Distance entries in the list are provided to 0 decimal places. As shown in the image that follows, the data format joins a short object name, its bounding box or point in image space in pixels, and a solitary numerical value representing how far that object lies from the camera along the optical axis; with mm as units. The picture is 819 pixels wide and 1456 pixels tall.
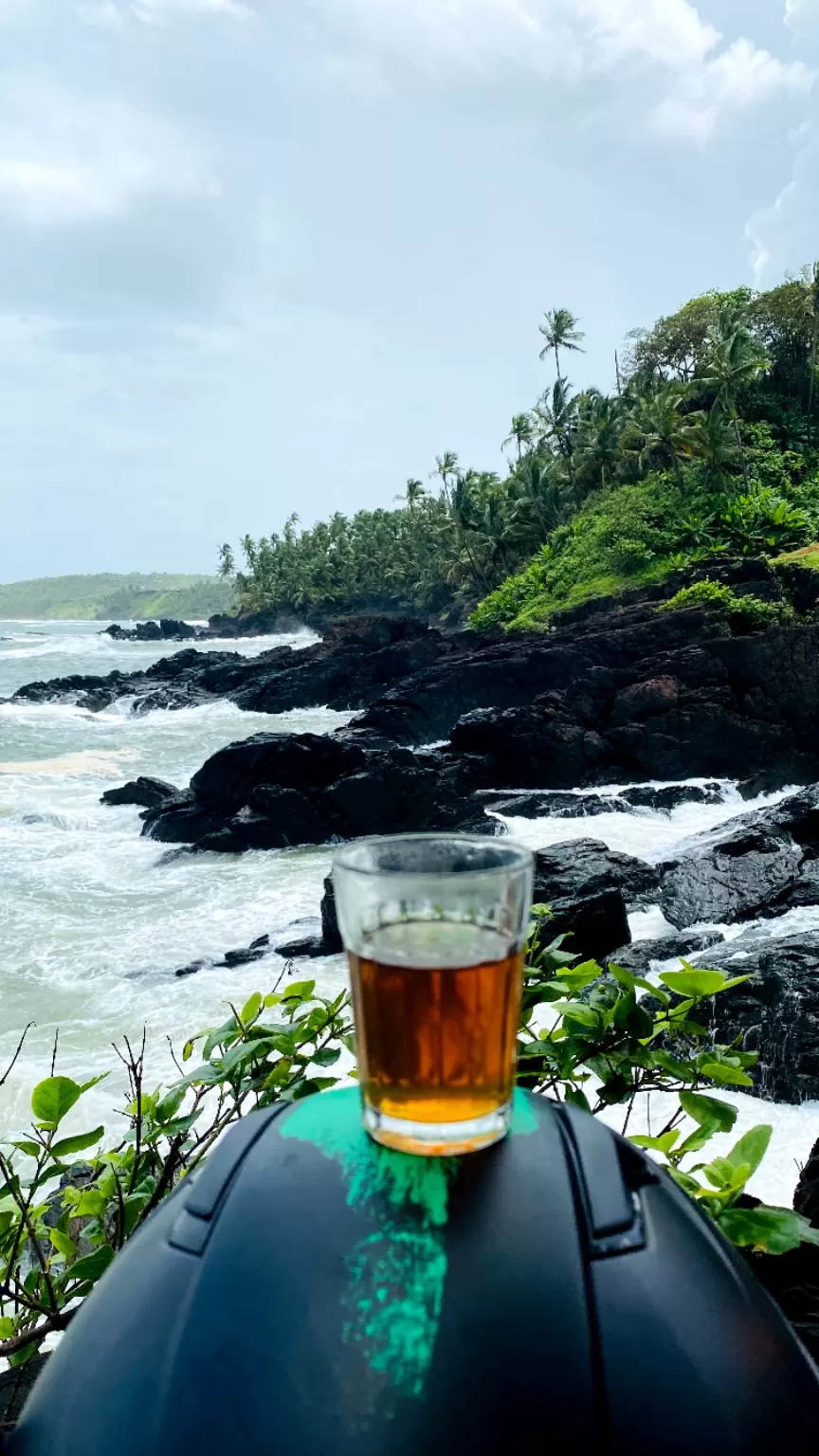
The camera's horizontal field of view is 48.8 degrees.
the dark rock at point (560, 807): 18312
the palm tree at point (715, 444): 34062
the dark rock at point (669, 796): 18609
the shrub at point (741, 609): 23859
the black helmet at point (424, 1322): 675
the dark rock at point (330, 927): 10828
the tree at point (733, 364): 33531
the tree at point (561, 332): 48375
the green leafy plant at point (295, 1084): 1470
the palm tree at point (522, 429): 50688
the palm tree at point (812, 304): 40781
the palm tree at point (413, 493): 65438
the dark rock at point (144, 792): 20047
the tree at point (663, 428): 35844
